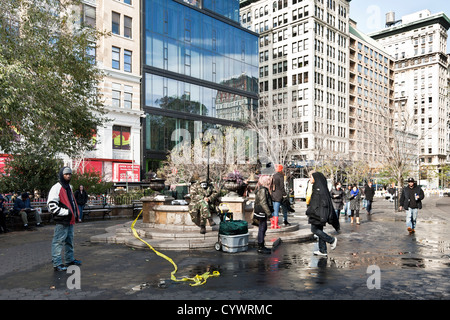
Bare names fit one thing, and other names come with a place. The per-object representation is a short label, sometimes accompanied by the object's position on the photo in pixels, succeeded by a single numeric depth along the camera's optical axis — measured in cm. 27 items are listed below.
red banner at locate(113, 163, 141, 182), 3822
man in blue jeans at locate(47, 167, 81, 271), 747
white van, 4003
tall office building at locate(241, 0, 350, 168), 7099
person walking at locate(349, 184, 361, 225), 1731
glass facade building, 4203
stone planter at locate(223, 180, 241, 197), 1381
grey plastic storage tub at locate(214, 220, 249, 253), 954
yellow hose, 654
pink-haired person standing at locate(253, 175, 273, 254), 945
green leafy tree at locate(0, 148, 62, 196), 1983
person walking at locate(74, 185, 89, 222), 1655
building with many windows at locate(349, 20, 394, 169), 8030
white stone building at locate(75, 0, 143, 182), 3759
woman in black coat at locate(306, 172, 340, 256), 851
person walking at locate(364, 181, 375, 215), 2151
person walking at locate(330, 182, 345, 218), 1703
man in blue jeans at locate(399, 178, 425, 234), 1305
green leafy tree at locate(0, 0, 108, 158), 1445
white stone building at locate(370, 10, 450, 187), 10956
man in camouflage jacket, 1080
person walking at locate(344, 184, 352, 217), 2156
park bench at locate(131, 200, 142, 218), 2320
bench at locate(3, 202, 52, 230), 1620
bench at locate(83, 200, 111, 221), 2064
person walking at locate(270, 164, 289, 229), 1230
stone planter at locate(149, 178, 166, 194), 1380
